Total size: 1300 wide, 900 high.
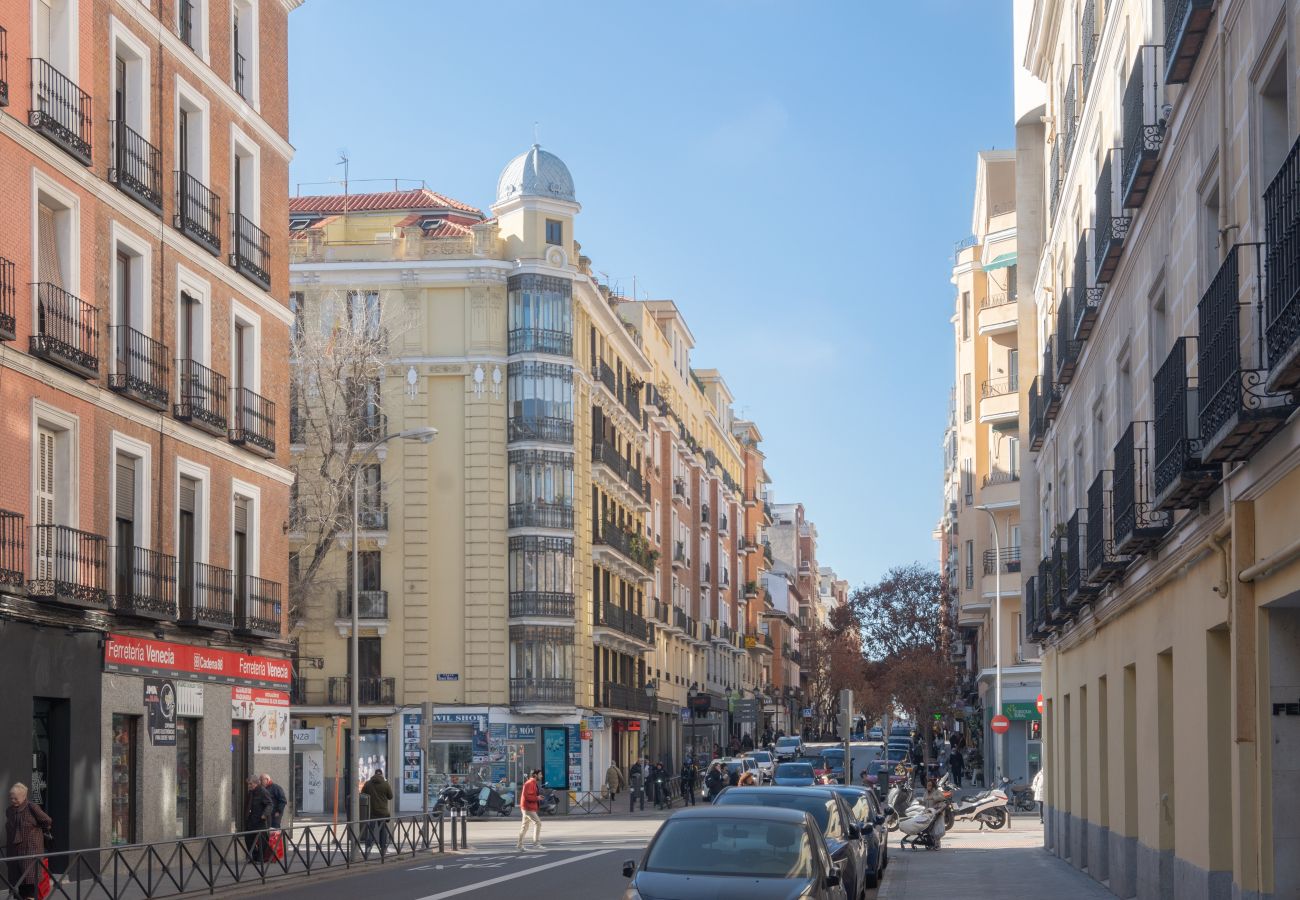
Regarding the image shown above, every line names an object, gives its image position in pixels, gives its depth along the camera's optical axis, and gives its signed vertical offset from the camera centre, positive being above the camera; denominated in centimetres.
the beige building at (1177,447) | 1250 +124
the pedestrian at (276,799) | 3234 -363
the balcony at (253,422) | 3322 +336
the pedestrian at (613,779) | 6380 -641
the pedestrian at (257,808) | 3127 -361
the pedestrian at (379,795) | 3475 -378
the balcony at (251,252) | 3341 +661
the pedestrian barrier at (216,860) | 2016 -360
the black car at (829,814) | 2077 -259
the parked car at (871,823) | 2530 -324
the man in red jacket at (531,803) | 3606 -409
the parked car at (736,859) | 1442 -219
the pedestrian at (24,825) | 2169 -273
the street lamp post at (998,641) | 5909 -153
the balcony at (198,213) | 3080 +679
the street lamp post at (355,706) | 3325 -203
